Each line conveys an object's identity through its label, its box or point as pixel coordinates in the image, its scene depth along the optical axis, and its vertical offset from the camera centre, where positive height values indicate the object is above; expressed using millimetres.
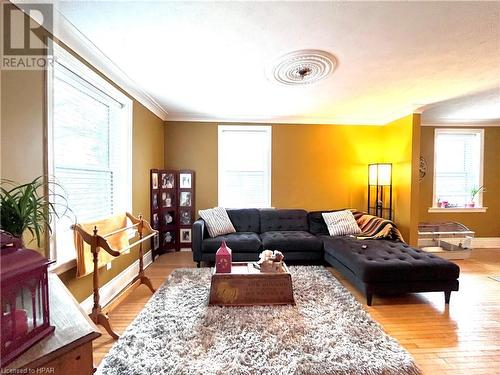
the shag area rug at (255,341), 1600 -1196
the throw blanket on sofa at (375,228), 3529 -667
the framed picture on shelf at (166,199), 4160 -287
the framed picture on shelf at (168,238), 4209 -970
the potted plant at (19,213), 1196 -157
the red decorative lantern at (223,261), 2416 -775
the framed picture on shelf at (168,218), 4180 -615
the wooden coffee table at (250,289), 2369 -1028
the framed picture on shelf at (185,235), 4375 -939
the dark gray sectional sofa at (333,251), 2486 -824
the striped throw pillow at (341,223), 3836 -625
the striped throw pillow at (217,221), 3655 -593
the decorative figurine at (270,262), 2461 -798
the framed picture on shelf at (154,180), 3809 +38
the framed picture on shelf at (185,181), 4328 +29
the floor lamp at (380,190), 4156 -104
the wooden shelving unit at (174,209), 4121 -452
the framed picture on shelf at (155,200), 3871 -288
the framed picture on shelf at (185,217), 4363 -613
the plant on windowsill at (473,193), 4668 -157
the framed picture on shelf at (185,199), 4340 -291
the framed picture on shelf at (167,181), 4148 +26
